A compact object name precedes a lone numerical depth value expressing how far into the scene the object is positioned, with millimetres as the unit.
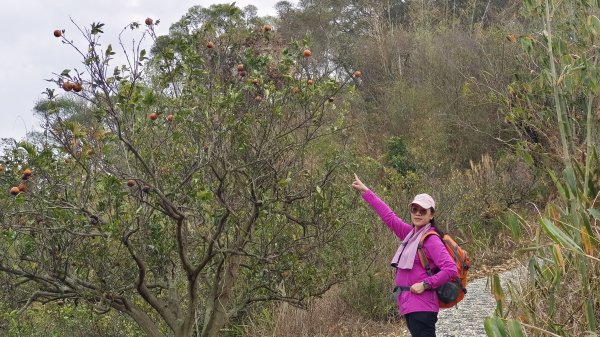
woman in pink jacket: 3793
